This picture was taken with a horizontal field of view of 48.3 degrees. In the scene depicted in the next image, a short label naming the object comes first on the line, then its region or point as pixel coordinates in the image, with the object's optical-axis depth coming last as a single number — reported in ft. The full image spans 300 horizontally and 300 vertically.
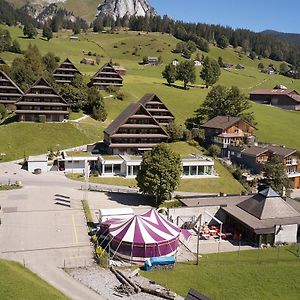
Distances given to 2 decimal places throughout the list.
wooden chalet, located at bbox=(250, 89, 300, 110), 323.10
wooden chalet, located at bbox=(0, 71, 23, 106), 226.44
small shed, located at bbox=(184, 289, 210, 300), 62.33
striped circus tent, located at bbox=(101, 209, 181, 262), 97.68
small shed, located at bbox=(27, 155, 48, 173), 171.86
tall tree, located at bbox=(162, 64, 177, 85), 320.51
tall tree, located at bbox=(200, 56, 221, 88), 328.70
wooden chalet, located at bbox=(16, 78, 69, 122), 210.55
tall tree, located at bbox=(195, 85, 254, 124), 238.85
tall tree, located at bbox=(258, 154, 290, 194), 157.93
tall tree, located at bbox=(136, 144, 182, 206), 136.69
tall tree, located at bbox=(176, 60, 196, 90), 311.53
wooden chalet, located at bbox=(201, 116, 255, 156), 208.47
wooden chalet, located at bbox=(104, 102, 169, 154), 190.41
